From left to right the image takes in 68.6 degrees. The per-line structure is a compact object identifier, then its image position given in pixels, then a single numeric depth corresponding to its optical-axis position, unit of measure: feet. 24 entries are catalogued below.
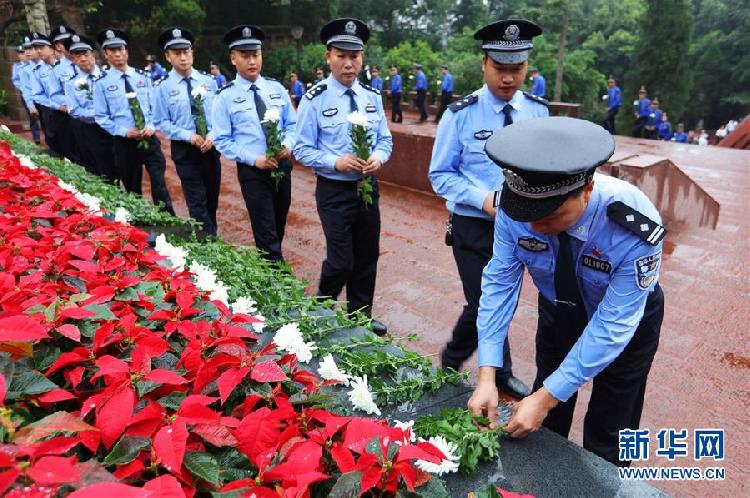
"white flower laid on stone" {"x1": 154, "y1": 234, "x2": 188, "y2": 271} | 7.80
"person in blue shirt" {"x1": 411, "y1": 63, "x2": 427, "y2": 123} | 59.26
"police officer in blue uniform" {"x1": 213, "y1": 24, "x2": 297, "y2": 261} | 13.47
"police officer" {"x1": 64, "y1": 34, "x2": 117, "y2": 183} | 22.11
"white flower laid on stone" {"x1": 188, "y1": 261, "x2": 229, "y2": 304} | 6.63
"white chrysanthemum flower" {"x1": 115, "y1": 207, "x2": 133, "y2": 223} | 9.39
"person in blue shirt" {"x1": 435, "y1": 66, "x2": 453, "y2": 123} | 56.85
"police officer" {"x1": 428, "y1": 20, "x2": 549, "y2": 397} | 9.32
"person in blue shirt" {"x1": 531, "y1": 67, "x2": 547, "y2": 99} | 52.24
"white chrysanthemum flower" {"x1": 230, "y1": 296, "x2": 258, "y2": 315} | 6.33
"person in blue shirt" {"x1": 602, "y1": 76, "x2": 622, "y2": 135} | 52.95
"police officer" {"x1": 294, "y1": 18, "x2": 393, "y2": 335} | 11.66
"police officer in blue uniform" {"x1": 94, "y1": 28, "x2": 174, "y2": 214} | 19.77
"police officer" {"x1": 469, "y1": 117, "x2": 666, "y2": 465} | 4.92
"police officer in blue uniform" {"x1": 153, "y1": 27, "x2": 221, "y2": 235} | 16.14
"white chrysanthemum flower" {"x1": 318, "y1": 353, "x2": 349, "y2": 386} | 5.18
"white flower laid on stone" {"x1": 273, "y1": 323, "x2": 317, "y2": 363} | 5.49
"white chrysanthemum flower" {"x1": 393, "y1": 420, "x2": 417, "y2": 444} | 4.35
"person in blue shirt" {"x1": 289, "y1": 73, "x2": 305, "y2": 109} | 57.16
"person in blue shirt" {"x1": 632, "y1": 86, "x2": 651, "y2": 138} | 52.65
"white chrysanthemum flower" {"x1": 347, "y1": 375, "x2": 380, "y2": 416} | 4.88
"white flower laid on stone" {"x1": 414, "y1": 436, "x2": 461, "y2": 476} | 4.11
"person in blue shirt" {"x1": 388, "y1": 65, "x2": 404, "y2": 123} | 56.34
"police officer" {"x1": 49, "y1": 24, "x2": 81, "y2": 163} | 26.86
